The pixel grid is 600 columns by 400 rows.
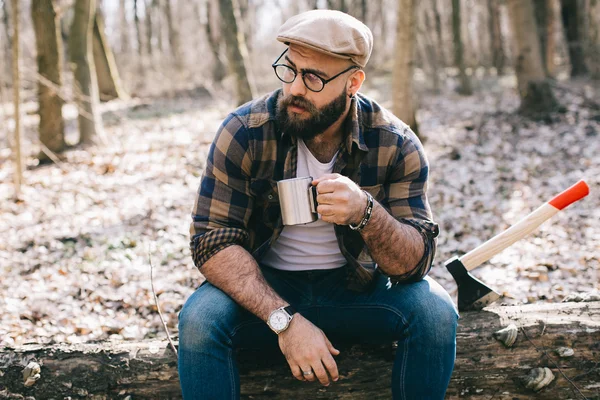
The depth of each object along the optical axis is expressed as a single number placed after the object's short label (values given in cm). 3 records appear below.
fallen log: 268
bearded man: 234
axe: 285
